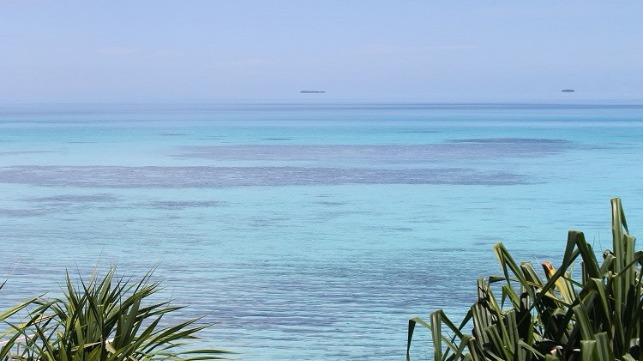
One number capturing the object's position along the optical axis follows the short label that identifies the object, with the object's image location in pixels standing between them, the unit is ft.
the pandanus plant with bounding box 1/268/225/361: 22.33
